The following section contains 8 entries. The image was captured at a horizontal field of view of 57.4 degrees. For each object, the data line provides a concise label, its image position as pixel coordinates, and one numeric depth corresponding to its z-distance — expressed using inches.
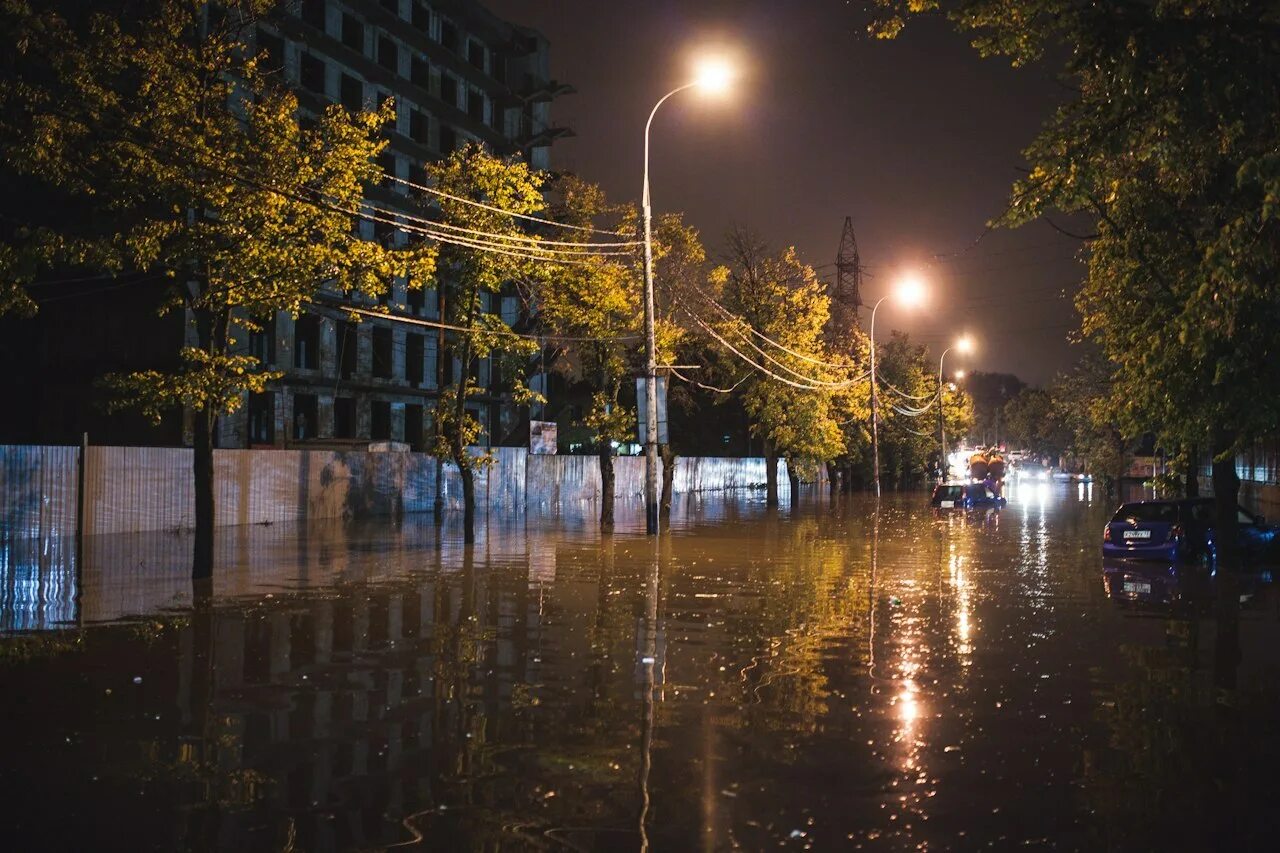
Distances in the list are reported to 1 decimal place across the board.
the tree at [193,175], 648.4
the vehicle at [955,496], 2010.3
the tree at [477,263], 995.9
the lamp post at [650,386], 1094.4
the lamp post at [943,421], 2810.0
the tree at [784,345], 1952.5
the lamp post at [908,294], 1899.6
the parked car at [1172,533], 925.2
